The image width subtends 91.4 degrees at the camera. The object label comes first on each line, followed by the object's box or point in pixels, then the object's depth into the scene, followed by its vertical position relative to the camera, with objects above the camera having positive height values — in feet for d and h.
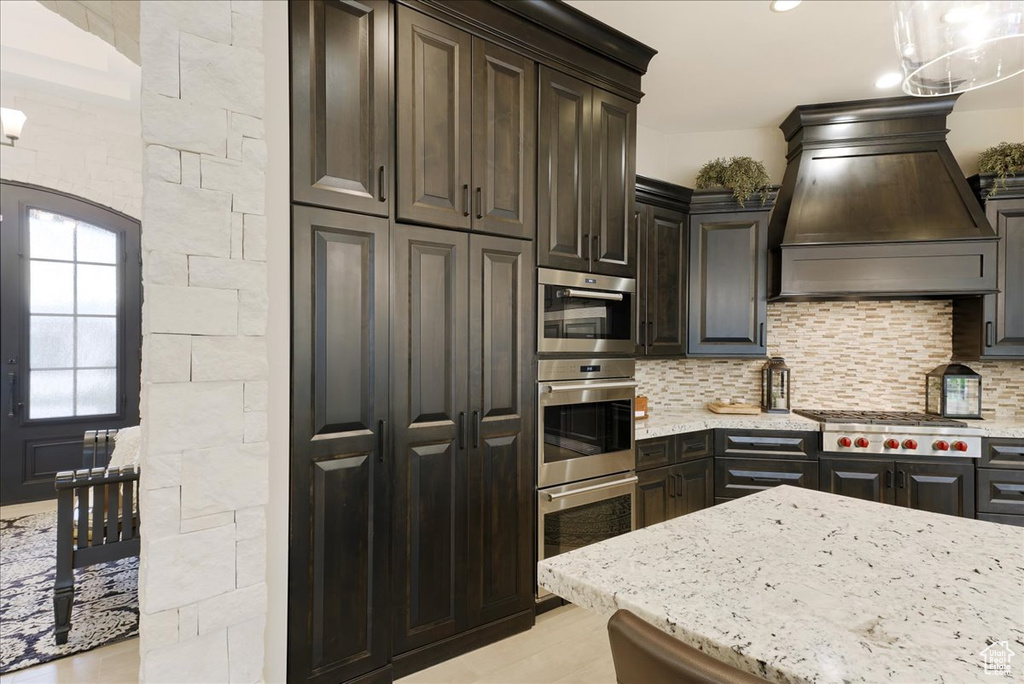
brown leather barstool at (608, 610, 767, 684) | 1.83 -1.23
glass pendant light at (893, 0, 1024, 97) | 3.22 +2.12
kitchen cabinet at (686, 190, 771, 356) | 11.86 +1.57
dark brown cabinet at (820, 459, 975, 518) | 10.13 -2.88
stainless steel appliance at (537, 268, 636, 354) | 8.06 +0.50
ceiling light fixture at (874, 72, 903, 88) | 10.27 +5.51
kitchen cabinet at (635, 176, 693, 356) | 11.20 +1.74
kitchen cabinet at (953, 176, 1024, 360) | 10.73 +1.29
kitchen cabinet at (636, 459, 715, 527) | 10.05 -3.13
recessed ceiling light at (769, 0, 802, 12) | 8.00 +5.46
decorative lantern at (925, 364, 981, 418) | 11.31 -1.11
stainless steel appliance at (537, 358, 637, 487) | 8.07 -1.33
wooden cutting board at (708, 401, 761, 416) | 11.95 -1.60
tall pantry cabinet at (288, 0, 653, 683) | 5.78 +0.20
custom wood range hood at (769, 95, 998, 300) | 10.65 +2.88
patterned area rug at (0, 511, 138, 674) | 7.43 -4.58
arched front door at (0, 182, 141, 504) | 13.76 +0.29
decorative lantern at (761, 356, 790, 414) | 12.20 -1.10
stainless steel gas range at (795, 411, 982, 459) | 10.09 -1.93
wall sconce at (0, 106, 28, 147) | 11.14 +4.95
